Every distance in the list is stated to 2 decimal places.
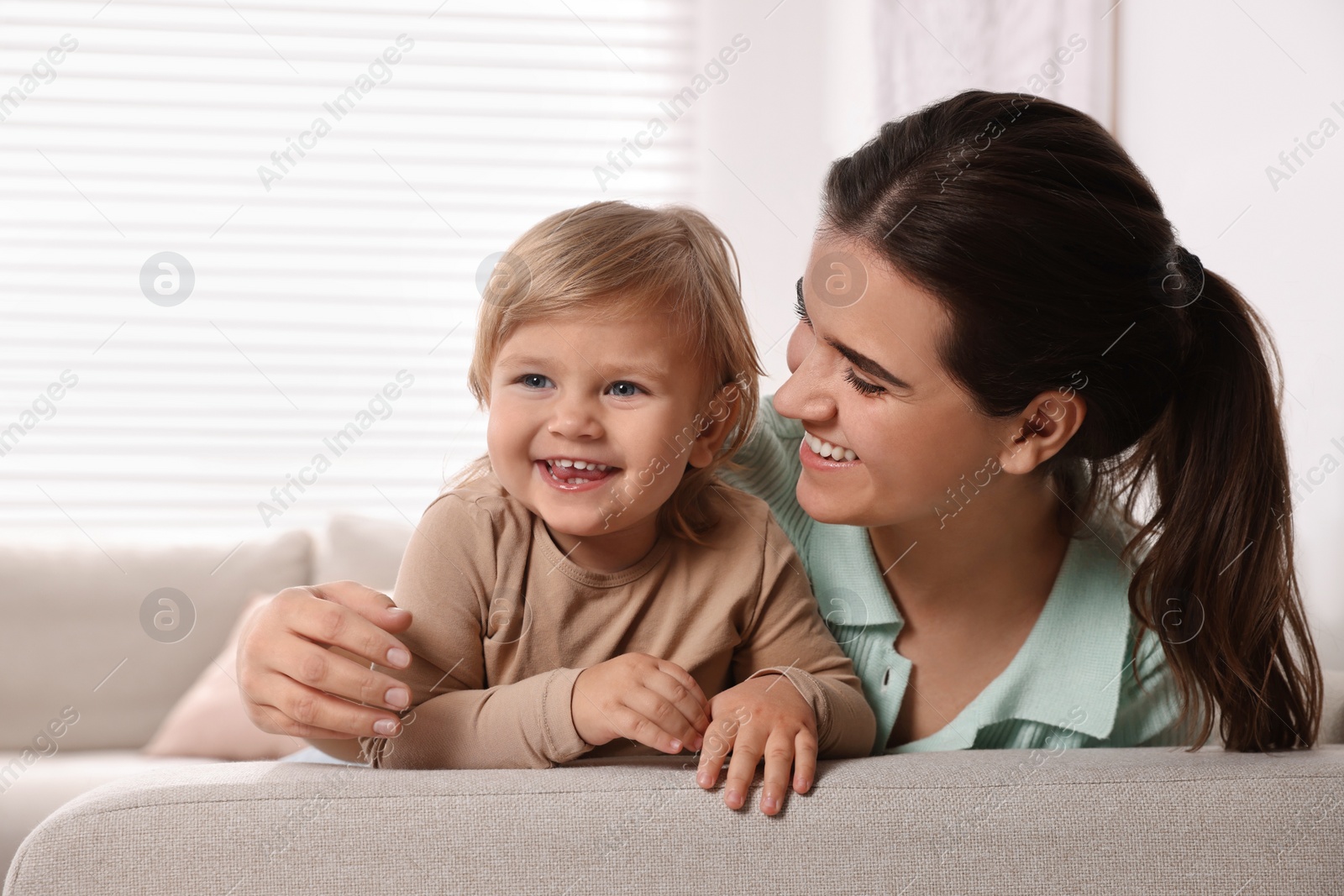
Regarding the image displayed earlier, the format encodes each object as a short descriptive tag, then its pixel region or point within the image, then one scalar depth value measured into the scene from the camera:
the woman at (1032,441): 1.08
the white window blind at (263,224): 2.76
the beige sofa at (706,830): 0.81
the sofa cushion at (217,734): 2.23
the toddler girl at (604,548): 0.97
